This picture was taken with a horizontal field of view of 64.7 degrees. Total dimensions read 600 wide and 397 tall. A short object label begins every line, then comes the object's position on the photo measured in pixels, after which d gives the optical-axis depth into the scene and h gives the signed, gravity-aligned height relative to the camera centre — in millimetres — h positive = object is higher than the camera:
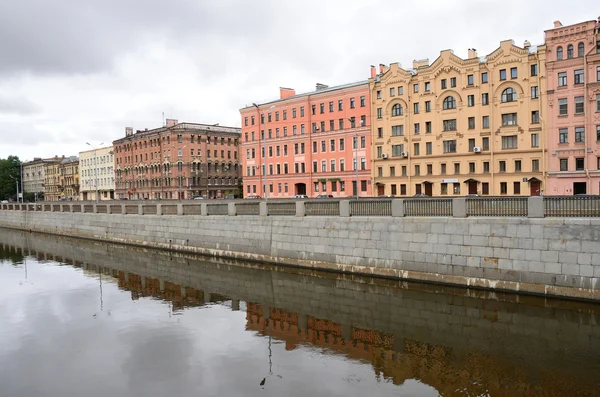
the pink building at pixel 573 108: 47219 +8097
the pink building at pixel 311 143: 68125 +8231
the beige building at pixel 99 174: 119875 +7491
